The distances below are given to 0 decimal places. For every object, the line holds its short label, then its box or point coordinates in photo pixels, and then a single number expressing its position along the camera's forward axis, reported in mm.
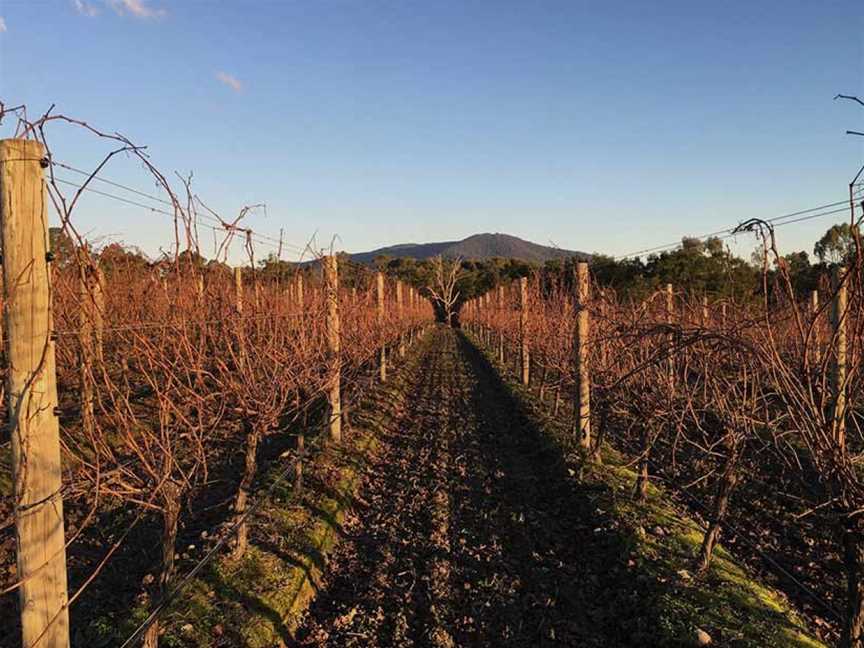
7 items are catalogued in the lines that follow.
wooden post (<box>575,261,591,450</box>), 8453
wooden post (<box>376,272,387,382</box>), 15250
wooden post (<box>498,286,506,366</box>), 22625
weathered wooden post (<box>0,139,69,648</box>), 2486
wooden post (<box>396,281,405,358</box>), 21450
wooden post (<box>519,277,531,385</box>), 15438
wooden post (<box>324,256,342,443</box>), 9242
